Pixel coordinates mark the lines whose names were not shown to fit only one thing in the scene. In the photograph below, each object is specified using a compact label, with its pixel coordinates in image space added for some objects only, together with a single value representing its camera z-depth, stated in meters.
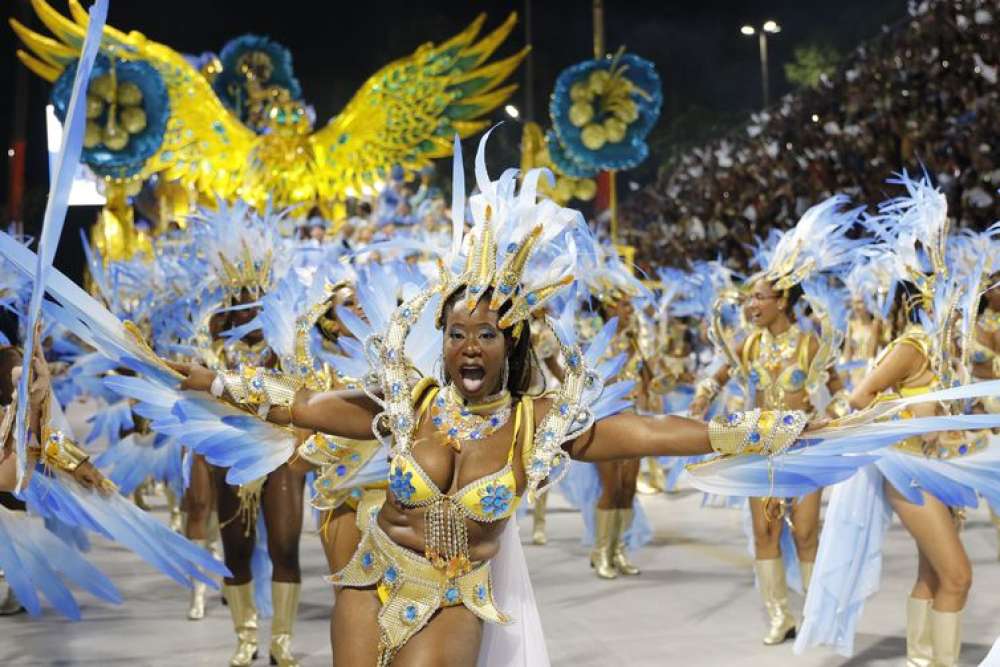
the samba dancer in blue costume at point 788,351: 6.83
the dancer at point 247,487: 6.17
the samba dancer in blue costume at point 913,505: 5.55
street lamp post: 24.36
